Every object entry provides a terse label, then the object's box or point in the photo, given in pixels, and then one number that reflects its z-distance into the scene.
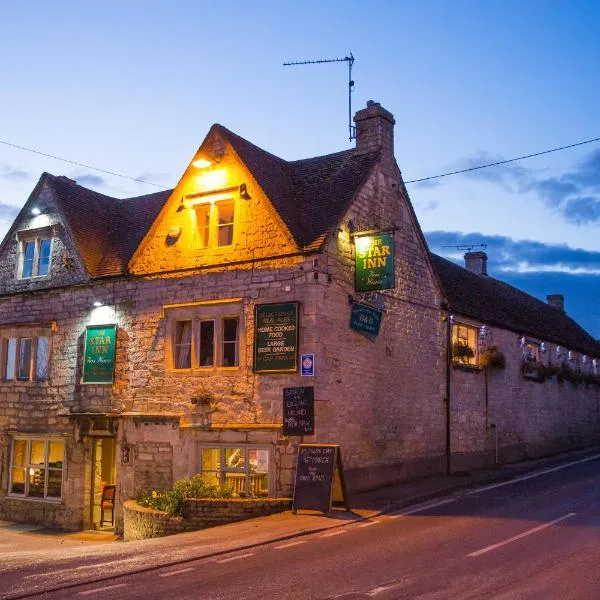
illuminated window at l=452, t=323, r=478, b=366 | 23.28
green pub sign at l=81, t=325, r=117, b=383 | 20.45
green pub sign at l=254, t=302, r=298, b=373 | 17.36
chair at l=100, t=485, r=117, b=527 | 19.95
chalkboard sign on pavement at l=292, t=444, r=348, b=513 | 15.77
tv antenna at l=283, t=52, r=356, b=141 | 22.86
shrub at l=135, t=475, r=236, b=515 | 16.19
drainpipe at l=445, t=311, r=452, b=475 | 22.38
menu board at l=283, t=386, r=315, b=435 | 16.70
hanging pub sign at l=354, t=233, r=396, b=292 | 18.03
